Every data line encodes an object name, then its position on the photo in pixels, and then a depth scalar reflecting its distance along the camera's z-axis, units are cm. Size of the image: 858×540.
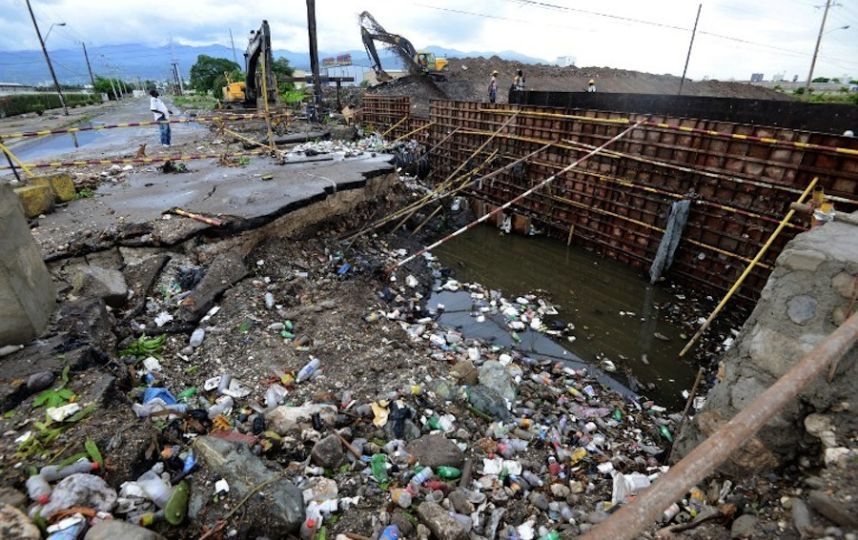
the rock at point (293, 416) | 345
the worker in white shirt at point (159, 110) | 1122
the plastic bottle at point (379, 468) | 305
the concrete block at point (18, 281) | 331
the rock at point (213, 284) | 484
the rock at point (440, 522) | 259
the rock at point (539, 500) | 318
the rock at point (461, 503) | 292
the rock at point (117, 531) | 211
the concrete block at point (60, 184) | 670
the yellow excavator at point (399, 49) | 2345
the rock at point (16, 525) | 203
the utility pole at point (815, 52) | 2487
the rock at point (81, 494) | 228
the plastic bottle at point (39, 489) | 230
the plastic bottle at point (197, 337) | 446
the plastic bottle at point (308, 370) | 420
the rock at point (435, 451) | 329
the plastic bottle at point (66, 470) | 246
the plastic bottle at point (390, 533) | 255
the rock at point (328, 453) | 312
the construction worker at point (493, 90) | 1557
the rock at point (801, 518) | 193
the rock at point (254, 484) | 252
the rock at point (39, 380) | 305
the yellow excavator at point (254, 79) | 1161
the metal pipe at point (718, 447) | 110
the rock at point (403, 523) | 263
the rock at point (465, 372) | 455
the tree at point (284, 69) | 3107
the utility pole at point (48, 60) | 2490
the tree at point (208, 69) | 5262
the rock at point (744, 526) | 224
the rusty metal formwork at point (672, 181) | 609
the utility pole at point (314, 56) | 1711
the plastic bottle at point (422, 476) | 303
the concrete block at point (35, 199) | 609
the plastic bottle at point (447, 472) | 320
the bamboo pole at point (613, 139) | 782
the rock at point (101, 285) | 443
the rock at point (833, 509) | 183
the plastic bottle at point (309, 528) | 255
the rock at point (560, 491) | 333
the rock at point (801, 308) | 297
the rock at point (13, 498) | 223
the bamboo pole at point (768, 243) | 540
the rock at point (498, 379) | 451
